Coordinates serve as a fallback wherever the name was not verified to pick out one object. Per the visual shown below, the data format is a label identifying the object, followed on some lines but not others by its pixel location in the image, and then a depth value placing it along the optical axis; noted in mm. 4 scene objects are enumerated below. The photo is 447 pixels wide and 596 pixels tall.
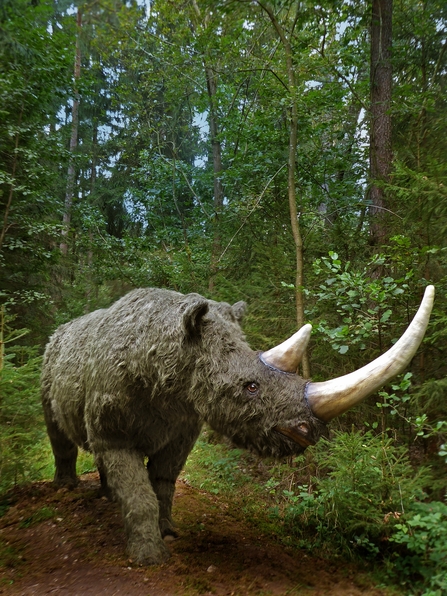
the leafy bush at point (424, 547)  2557
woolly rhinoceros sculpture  2488
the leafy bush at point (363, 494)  3047
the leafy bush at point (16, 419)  3945
